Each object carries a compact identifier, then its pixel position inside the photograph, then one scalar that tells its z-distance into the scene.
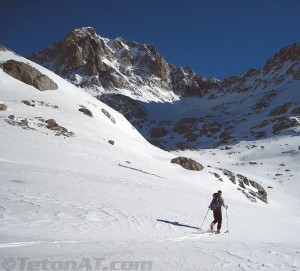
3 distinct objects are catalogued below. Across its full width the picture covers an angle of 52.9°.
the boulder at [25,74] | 41.75
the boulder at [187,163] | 40.62
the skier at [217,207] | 13.26
